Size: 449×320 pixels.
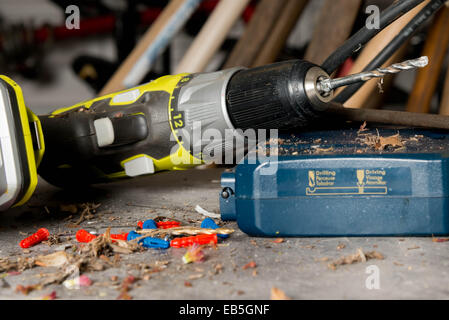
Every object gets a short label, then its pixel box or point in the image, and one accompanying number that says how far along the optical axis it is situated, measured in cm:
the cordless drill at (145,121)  56
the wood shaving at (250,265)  51
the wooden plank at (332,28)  79
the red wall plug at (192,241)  54
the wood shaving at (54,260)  52
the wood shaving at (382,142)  55
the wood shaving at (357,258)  50
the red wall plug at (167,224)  58
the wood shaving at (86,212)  60
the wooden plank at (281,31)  85
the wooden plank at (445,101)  74
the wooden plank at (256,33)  86
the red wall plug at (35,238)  55
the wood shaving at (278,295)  47
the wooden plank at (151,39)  77
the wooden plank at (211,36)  74
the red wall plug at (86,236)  56
